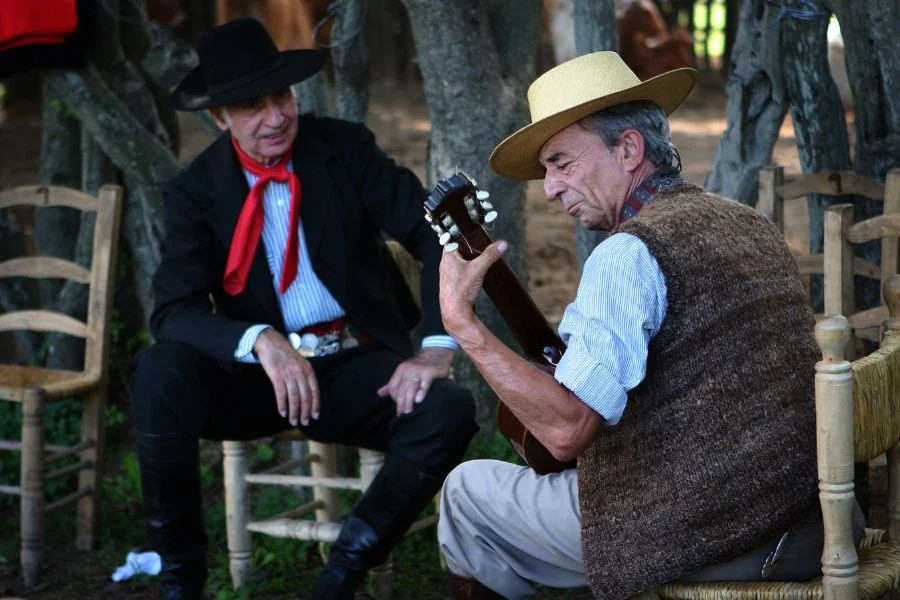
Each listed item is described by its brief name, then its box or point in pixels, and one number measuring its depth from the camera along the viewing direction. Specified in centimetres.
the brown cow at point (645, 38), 1435
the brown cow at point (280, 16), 1208
